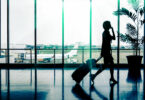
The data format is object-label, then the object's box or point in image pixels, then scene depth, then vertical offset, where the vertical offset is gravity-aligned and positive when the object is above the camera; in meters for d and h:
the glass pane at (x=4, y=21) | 5.90 +0.79
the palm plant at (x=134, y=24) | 5.76 +0.69
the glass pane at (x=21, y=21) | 5.75 +0.79
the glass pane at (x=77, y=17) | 5.79 +0.89
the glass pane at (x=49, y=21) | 5.73 +0.79
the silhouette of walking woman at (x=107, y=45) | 3.92 +0.03
